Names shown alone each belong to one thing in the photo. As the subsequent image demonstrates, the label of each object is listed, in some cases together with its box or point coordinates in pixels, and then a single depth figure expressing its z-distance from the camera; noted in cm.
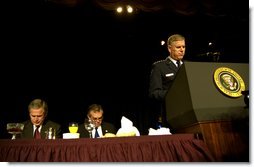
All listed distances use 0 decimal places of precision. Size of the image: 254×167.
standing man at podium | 152
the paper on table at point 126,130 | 125
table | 100
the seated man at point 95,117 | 257
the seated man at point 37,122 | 223
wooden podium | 93
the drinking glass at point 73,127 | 163
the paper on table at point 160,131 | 120
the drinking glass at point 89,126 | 162
